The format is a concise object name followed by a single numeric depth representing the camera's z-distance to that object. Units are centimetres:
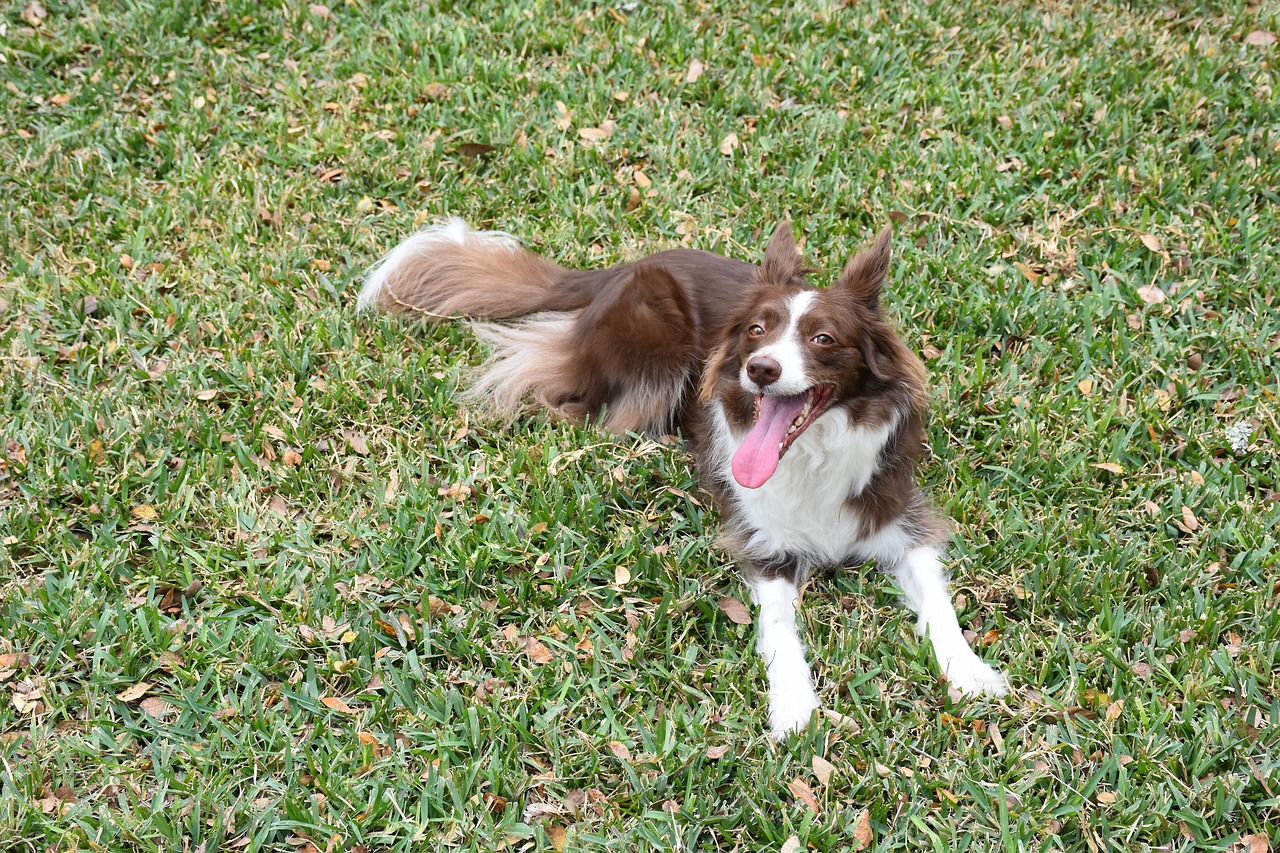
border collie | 363
